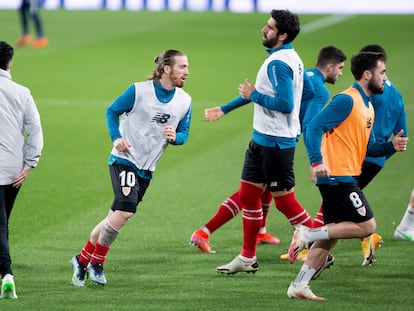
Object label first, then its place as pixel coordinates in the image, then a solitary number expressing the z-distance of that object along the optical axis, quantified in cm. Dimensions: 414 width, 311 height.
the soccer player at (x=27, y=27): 5644
